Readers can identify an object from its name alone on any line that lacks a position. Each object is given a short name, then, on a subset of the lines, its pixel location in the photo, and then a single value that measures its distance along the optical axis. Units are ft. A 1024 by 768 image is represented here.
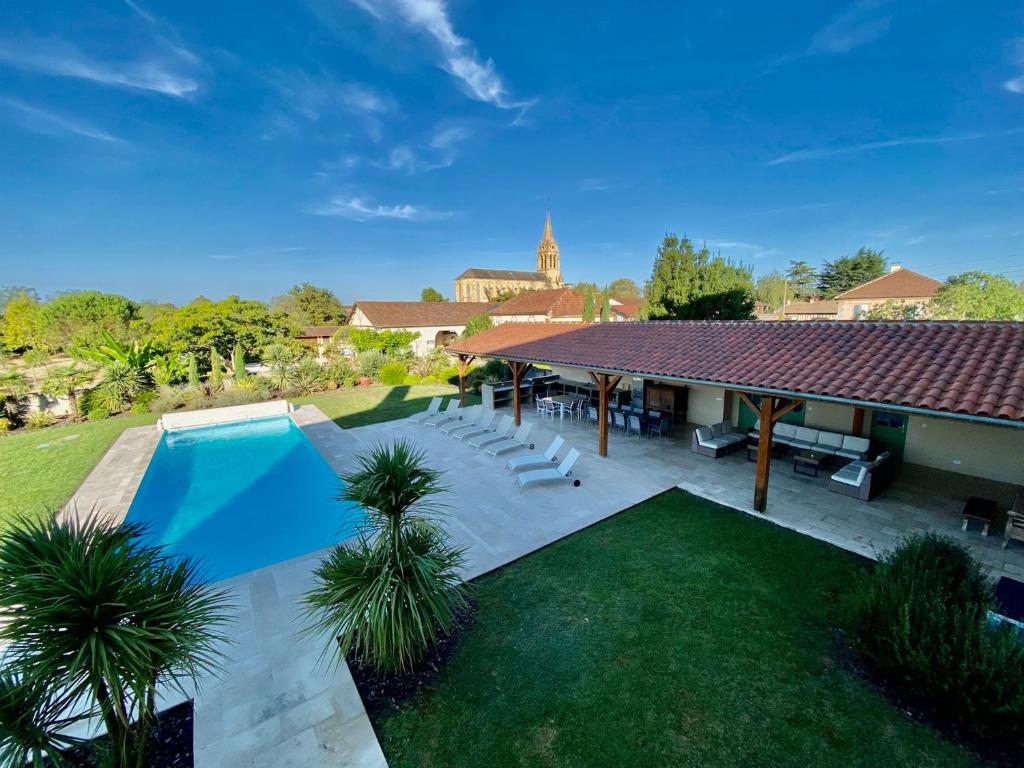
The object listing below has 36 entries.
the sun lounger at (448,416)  53.31
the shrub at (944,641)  12.24
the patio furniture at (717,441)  38.73
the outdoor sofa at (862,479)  29.14
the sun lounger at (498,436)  43.64
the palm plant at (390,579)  14.96
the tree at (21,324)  130.41
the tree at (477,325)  119.34
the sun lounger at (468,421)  48.98
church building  301.22
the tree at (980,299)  100.84
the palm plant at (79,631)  9.39
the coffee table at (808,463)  33.27
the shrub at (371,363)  89.15
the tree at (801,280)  231.50
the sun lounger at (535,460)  35.53
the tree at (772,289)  243.19
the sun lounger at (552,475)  32.83
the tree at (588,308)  160.50
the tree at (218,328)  85.81
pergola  20.02
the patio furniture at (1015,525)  22.68
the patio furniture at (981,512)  24.11
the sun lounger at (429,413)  55.52
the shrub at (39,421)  60.02
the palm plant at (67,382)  65.31
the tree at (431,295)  256.32
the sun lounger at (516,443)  41.50
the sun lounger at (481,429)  46.32
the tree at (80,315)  132.26
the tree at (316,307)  200.75
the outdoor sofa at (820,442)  34.68
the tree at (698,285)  88.53
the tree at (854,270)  192.24
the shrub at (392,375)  86.43
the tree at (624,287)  381.19
